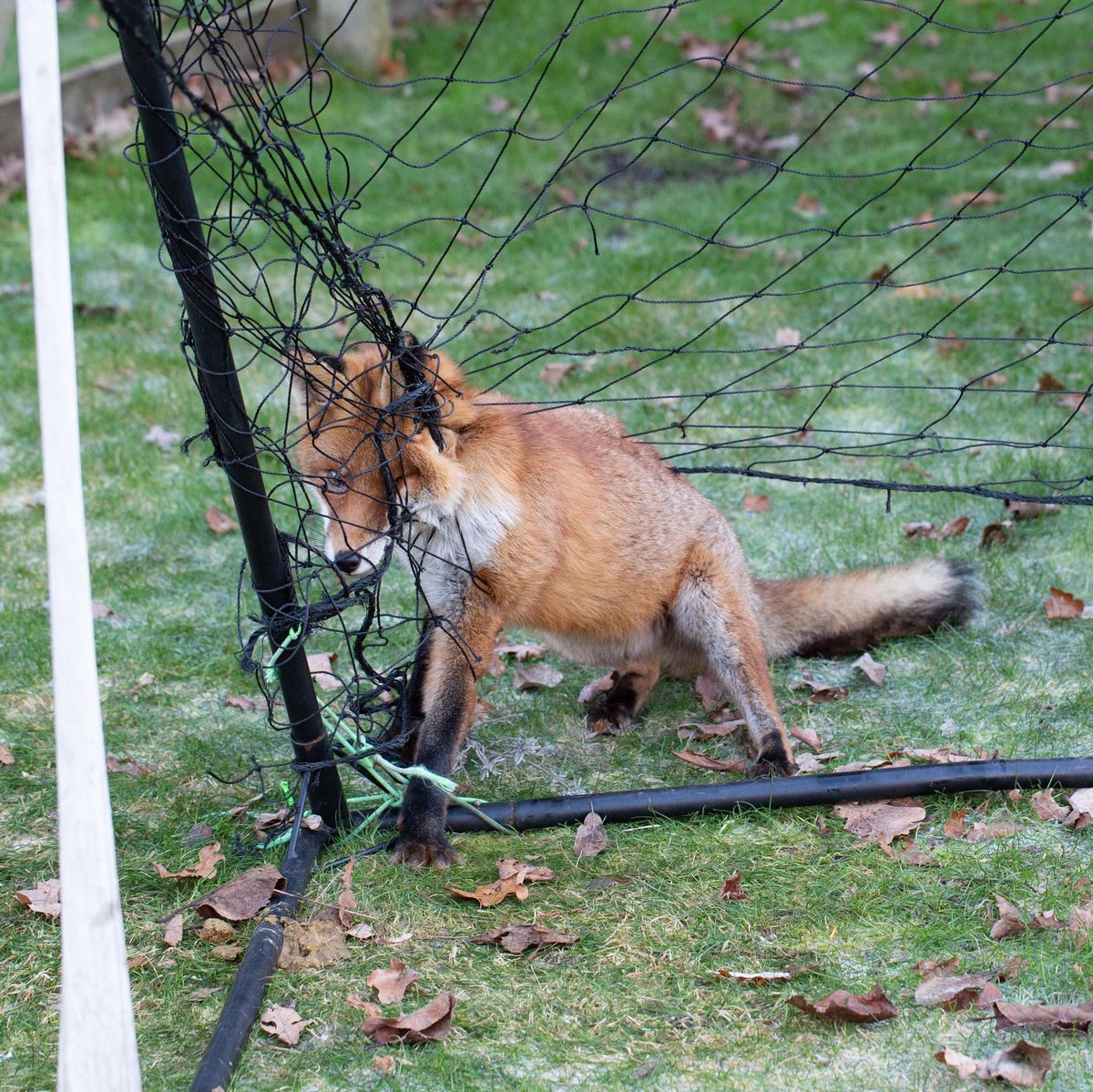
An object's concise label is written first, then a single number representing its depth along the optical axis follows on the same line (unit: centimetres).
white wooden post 414
